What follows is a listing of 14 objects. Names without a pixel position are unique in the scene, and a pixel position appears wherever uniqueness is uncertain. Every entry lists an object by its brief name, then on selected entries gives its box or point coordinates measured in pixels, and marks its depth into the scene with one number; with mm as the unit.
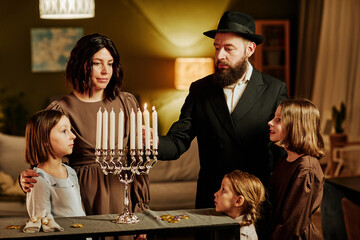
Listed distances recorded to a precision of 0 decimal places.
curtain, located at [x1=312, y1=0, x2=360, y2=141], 7195
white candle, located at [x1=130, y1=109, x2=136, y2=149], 1978
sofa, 4707
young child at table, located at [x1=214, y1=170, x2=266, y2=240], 2309
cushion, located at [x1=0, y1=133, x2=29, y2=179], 4941
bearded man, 2697
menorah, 1987
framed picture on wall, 7723
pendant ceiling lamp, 4793
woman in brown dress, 2469
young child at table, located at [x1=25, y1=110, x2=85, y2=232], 2326
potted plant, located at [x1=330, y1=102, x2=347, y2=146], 6734
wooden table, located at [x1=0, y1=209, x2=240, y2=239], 1937
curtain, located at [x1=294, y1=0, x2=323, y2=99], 7844
